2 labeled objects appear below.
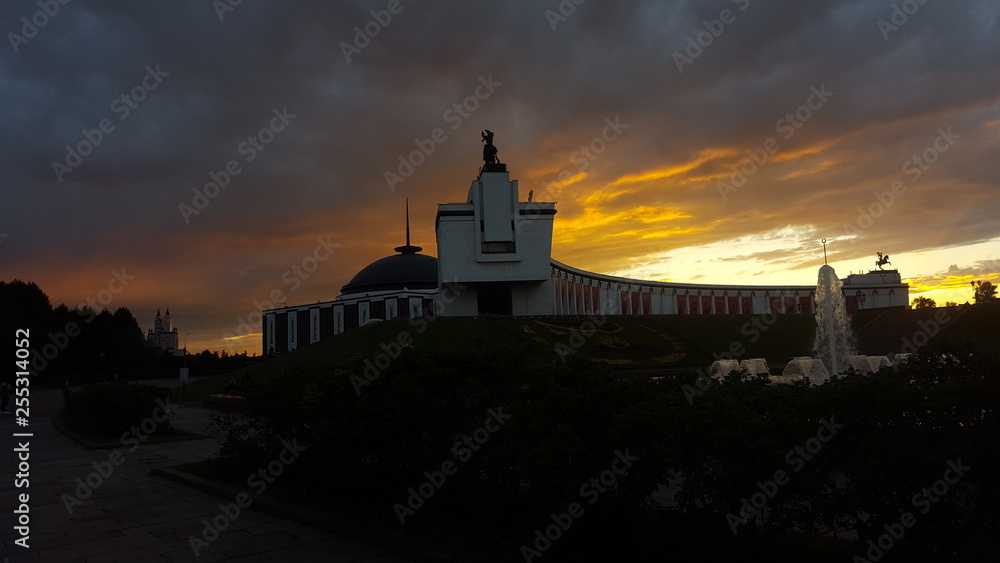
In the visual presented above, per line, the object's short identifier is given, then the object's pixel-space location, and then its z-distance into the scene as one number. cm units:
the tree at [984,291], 10419
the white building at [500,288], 6531
